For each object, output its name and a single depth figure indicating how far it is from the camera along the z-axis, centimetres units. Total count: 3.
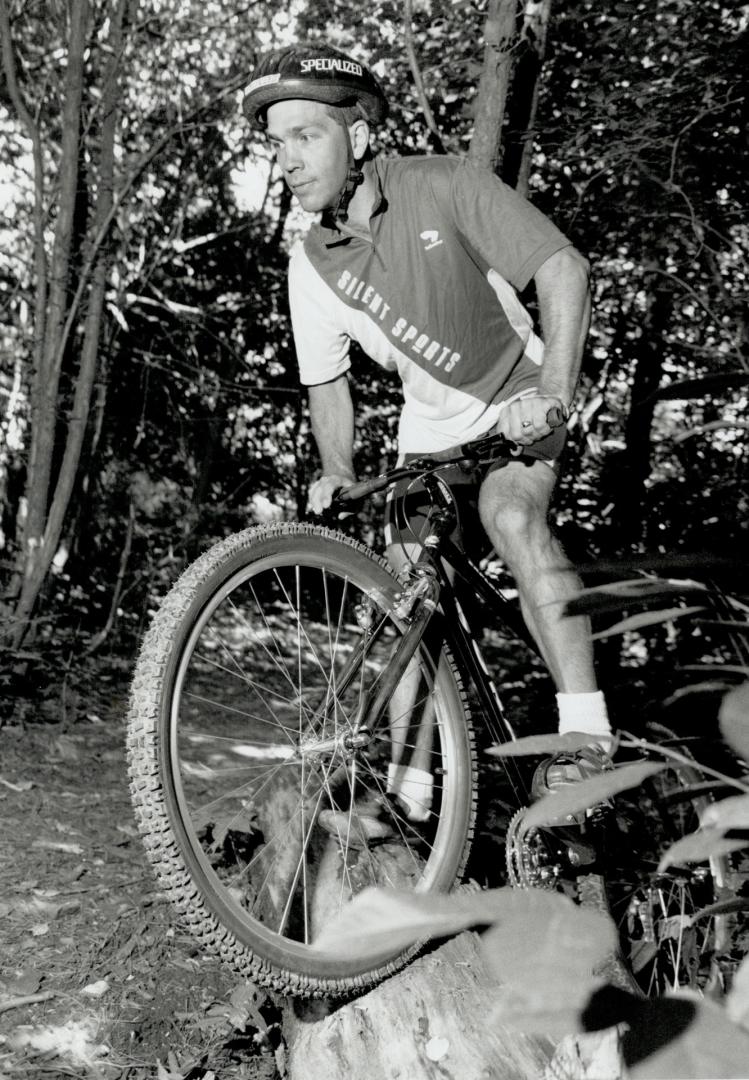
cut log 151
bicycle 157
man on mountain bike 200
